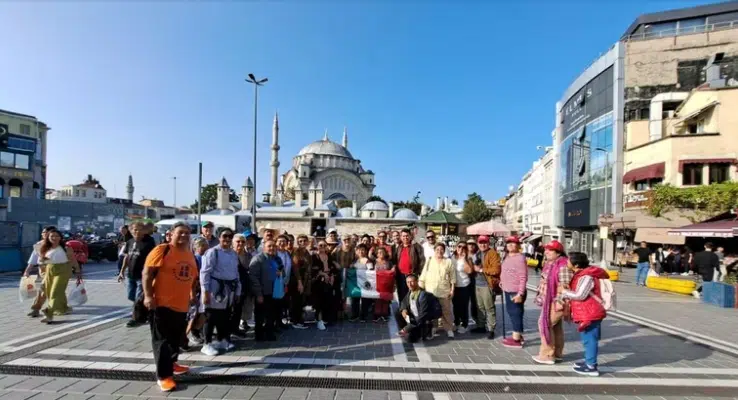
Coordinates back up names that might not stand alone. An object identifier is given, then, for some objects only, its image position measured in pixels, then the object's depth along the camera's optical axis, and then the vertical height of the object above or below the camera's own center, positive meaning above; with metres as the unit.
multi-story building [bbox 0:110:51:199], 30.94 +4.38
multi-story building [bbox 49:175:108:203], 76.21 +2.34
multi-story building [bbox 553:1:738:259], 24.95 +8.20
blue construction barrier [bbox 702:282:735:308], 10.10 -2.20
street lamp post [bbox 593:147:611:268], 26.36 +2.76
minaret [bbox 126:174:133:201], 92.69 +3.53
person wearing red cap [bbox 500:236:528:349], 6.02 -1.19
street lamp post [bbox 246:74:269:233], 23.43 +7.66
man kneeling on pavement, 6.29 -1.75
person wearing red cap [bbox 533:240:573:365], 5.14 -1.25
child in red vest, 4.83 -1.17
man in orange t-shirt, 4.28 -1.04
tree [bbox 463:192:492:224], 62.19 -0.35
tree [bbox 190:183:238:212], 83.38 +2.13
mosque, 49.56 +2.16
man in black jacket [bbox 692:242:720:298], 11.72 -1.59
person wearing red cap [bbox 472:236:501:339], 6.66 -1.40
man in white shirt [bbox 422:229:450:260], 7.94 -0.74
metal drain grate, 4.51 -2.13
